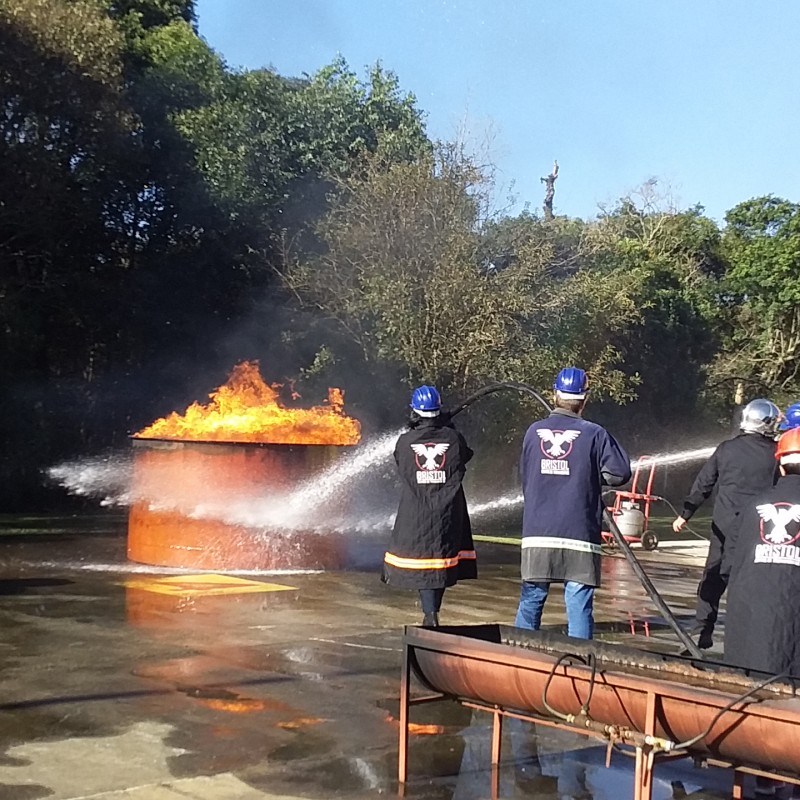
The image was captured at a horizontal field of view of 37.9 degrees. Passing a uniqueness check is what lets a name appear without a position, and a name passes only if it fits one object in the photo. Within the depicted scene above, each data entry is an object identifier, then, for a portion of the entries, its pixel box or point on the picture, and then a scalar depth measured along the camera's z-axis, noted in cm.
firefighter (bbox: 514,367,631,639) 613
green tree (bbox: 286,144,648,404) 1939
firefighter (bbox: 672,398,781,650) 767
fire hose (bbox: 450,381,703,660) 535
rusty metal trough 375
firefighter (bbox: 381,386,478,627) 687
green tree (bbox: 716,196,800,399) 3170
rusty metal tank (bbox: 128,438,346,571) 1178
